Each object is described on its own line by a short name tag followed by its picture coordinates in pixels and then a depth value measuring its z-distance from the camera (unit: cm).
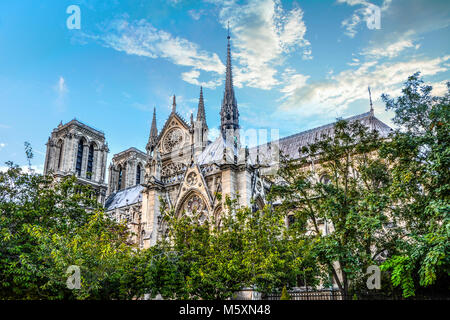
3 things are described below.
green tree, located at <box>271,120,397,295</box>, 1579
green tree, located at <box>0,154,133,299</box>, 1380
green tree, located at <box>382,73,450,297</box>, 1285
